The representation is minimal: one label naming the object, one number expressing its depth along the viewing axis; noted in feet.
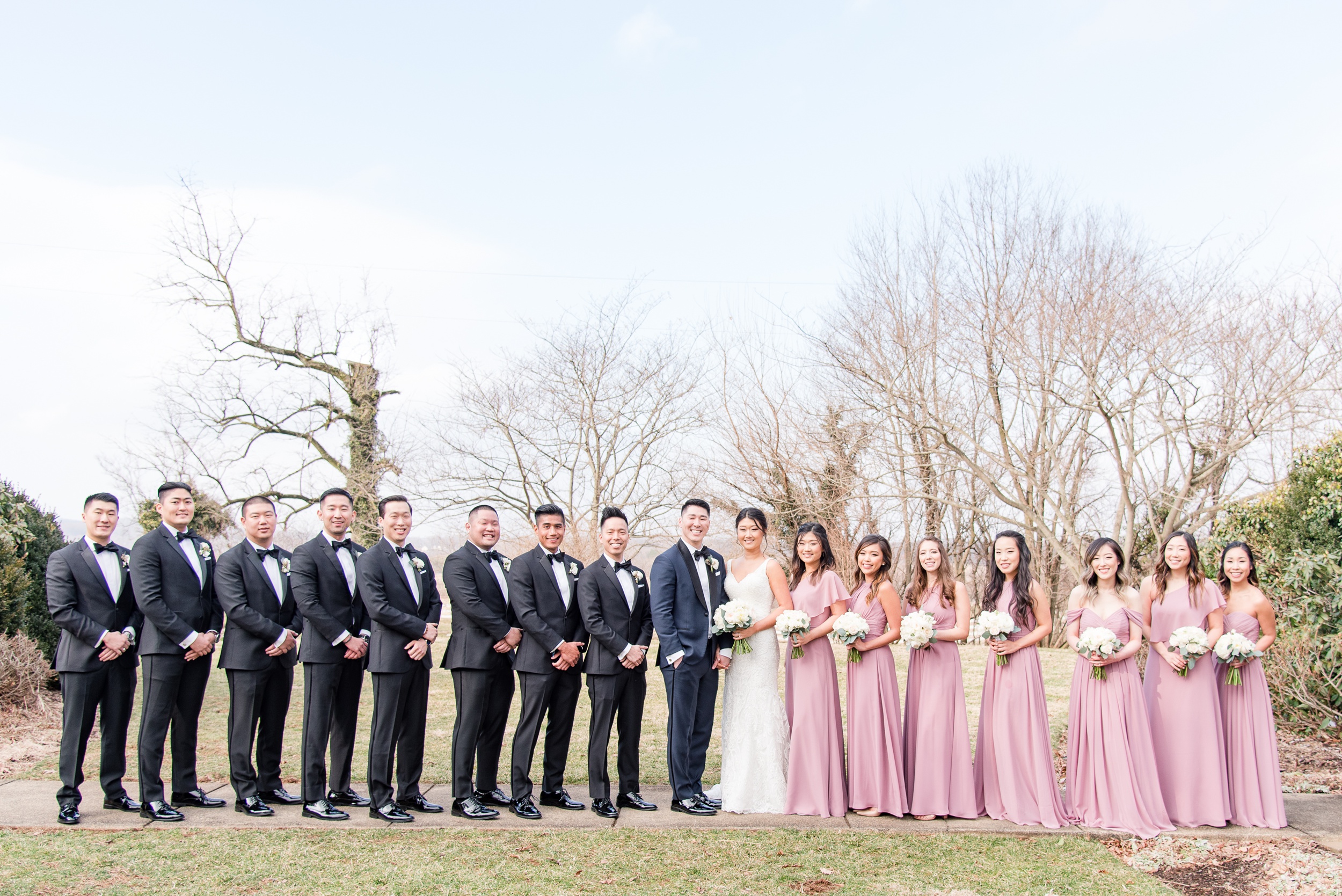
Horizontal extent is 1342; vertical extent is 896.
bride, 22.47
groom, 22.21
